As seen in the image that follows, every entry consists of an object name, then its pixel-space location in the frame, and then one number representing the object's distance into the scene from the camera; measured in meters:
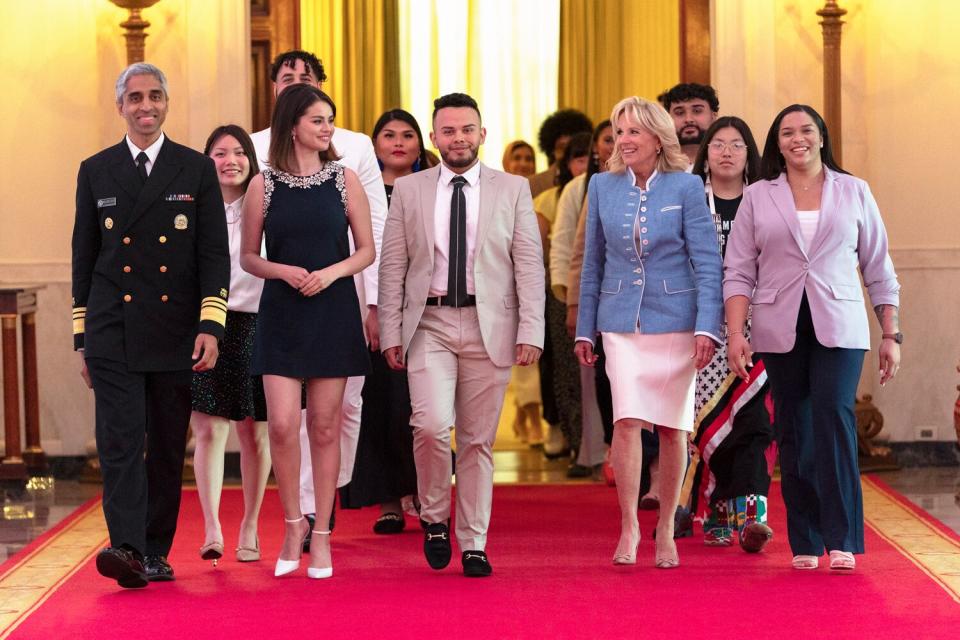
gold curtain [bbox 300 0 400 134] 23.92
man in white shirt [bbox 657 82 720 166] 11.27
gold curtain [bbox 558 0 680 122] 24.00
